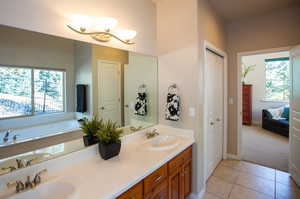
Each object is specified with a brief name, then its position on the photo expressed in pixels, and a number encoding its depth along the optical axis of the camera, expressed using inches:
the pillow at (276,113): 199.8
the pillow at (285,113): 193.0
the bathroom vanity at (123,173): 41.1
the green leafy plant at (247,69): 240.5
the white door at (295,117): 89.5
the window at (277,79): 222.4
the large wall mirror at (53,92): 44.8
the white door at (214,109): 98.7
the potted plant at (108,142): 57.0
